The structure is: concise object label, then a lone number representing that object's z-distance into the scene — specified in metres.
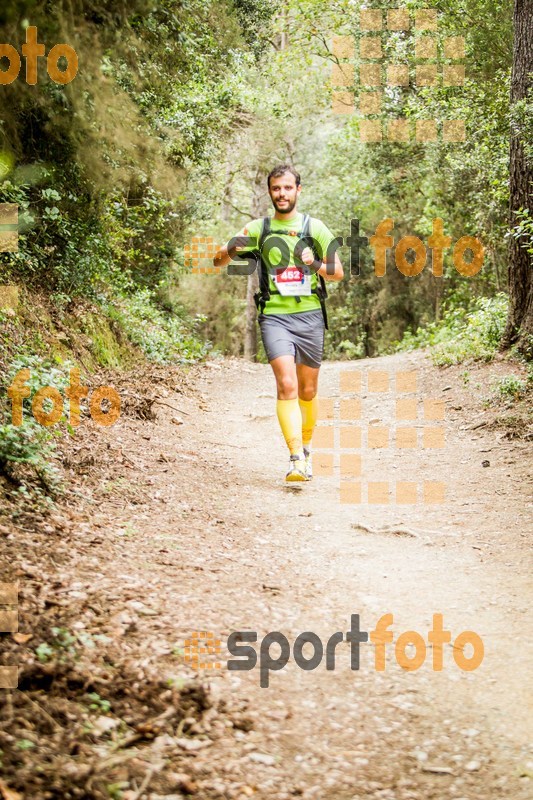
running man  6.61
